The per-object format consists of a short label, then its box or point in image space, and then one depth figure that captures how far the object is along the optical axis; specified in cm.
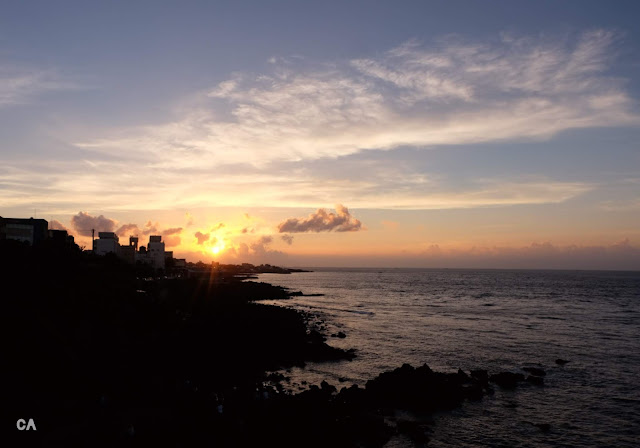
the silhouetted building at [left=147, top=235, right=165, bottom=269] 15289
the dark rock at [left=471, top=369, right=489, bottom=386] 3055
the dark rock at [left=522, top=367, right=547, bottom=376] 3328
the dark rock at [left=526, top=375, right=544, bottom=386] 3100
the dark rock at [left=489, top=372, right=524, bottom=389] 3024
